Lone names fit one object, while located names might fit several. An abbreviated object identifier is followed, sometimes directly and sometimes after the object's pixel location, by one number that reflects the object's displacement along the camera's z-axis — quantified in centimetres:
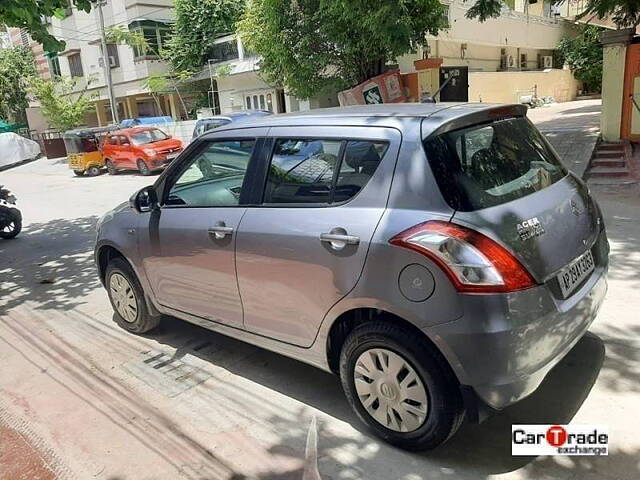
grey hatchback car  231
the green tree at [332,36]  1034
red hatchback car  1734
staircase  853
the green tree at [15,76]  3152
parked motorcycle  909
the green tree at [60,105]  2658
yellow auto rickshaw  2006
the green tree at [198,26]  2369
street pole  2284
